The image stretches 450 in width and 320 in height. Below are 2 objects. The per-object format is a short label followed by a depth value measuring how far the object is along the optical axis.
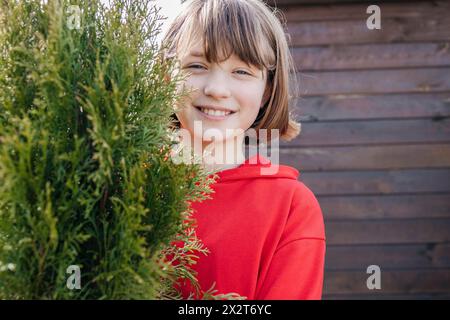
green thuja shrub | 0.48
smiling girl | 0.70
